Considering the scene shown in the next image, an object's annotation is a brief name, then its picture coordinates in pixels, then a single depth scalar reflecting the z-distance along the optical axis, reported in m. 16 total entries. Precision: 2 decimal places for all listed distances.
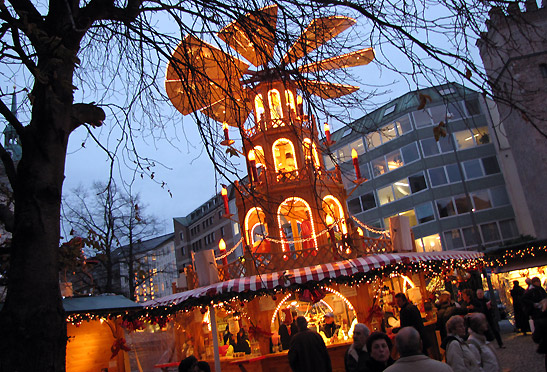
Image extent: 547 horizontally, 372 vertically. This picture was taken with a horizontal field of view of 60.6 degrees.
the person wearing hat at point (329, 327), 13.27
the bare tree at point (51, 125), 3.40
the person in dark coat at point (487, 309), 12.41
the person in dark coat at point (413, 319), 8.45
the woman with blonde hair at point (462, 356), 5.18
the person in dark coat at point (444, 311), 9.80
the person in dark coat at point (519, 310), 14.88
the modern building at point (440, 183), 31.72
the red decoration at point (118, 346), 14.26
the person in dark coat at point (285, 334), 12.93
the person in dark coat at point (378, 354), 4.72
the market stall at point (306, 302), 12.93
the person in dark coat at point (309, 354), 7.20
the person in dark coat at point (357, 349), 5.48
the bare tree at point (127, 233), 25.20
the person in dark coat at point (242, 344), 14.05
